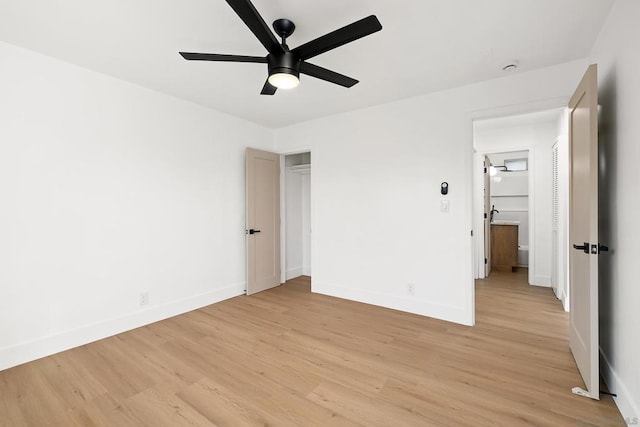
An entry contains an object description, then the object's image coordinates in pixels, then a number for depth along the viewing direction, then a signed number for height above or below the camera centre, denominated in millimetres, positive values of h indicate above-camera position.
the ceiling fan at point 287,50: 1575 +1024
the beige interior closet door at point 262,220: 4297 -99
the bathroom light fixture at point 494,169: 6202 +953
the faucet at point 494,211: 6651 +38
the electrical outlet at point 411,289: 3549 -923
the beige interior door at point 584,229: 1887 -118
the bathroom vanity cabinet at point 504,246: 5676 -656
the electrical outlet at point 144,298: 3219 -933
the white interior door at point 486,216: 5281 -62
